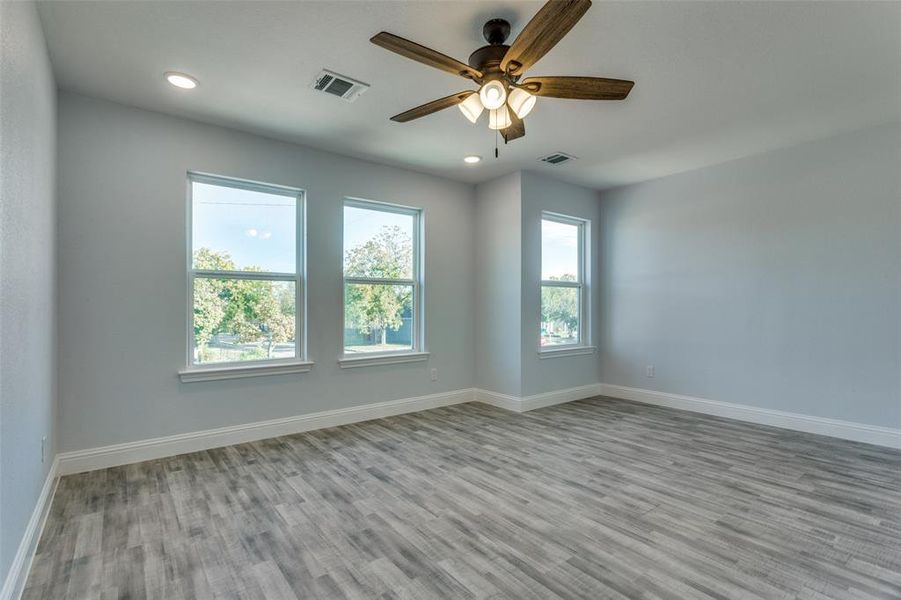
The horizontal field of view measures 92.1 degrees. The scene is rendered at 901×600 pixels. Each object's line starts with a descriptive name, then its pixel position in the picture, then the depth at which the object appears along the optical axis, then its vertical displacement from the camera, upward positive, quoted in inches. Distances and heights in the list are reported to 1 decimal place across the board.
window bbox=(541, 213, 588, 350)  206.5 +10.7
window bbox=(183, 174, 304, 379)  140.3 +10.9
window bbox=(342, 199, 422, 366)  174.7 +10.5
